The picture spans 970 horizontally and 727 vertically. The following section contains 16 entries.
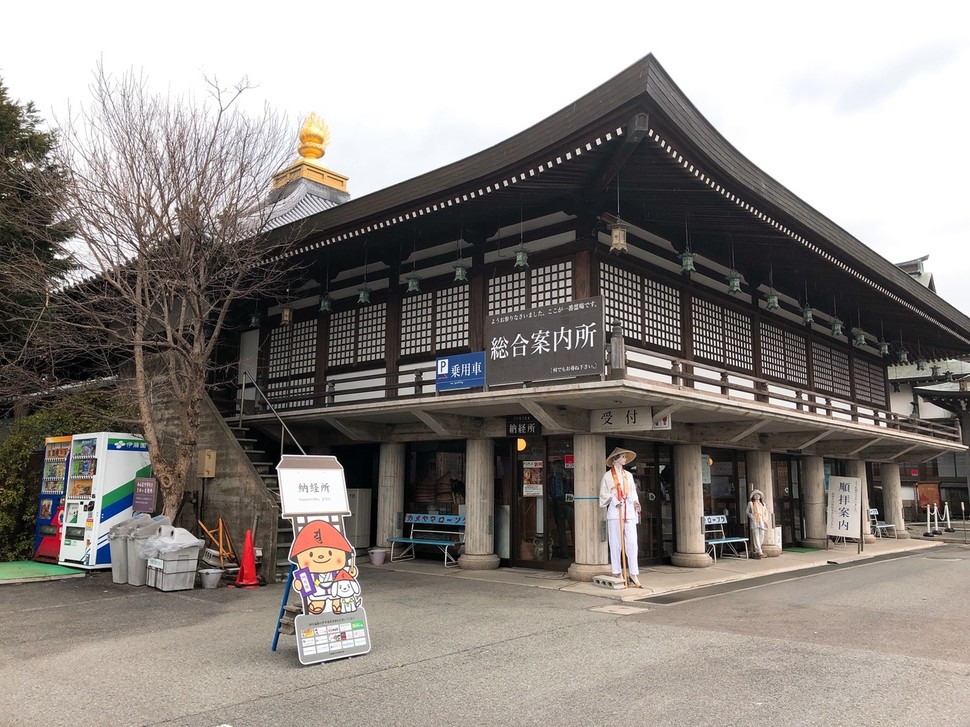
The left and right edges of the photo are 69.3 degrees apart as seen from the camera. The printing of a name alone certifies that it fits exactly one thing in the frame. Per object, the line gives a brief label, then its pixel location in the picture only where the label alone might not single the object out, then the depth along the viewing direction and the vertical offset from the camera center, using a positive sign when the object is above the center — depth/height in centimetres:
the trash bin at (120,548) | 1173 -111
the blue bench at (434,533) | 1460 -107
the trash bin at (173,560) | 1105 -123
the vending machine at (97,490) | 1270 -17
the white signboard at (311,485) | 737 -2
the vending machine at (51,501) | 1353 -40
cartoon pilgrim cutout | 684 -85
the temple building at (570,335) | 1123 +317
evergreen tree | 1247 +458
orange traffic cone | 1159 -145
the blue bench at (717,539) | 1537 -117
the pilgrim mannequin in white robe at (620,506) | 1166 -34
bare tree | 1203 +440
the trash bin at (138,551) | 1151 -113
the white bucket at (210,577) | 1143 -153
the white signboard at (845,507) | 1856 -53
